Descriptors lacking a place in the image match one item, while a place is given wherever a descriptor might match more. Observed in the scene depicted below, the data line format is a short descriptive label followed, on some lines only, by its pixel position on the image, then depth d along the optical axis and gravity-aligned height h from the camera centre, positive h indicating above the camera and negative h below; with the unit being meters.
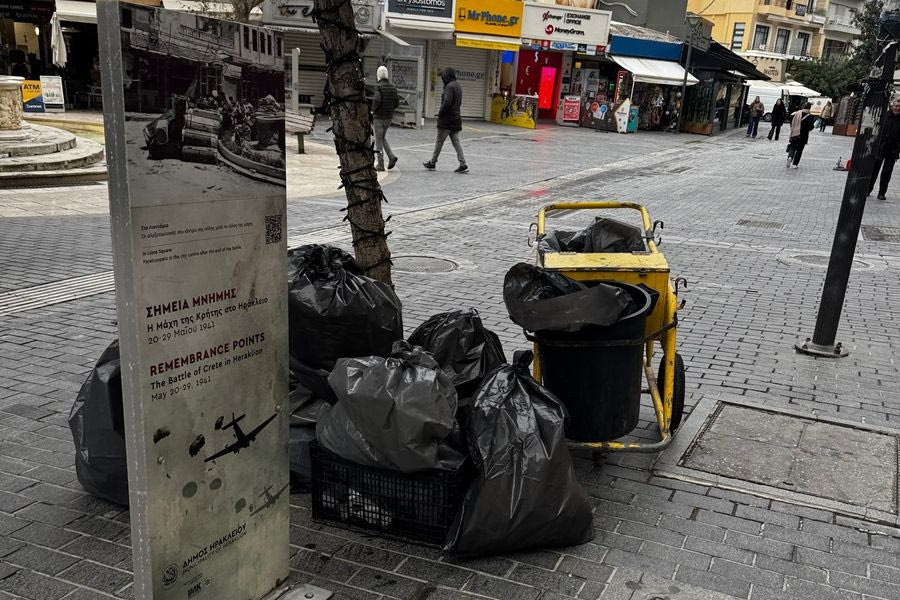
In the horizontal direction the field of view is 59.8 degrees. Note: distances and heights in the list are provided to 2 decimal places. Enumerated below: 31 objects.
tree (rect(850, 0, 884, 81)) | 36.64 +2.86
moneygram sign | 30.30 +2.19
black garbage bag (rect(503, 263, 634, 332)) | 3.45 -0.95
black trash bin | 3.62 -1.31
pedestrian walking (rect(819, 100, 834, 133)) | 39.15 -0.81
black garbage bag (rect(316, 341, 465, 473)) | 2.98 -1.25
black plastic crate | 3.14 -1.70
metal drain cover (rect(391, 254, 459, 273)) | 8.12 -1.96
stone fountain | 12.27 -1.70
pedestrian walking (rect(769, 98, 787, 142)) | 31.73 -0.76
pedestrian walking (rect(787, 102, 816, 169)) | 19.86 -0.85
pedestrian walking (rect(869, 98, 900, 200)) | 13.84 -0.62
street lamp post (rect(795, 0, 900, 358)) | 5.37 -0.42
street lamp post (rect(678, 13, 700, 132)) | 31.24 +1.84
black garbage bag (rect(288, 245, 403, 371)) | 3.47 -1.05
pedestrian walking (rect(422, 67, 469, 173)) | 14.81 -0.69
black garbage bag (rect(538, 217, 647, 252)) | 4.50 -0.87
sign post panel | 2.01 -0.63
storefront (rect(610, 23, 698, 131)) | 32.00 +0.58
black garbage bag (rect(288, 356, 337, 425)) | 3.61 -1.50
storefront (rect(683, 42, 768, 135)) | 33.69 +0.29
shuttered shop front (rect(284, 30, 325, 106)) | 27.97 -0.05
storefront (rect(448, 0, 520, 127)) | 28.56 +0.87
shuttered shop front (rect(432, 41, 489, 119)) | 29.86 +0.21
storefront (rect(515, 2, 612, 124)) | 30.52 +1.26
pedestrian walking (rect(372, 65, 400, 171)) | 14.37 -0.65
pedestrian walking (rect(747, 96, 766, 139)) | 34.16 -0.97
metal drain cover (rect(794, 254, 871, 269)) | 9.32 -1.88
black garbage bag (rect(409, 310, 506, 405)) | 3.59 -1.23
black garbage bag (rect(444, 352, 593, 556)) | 3.07 -1.54
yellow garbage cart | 3.88 -1.06
